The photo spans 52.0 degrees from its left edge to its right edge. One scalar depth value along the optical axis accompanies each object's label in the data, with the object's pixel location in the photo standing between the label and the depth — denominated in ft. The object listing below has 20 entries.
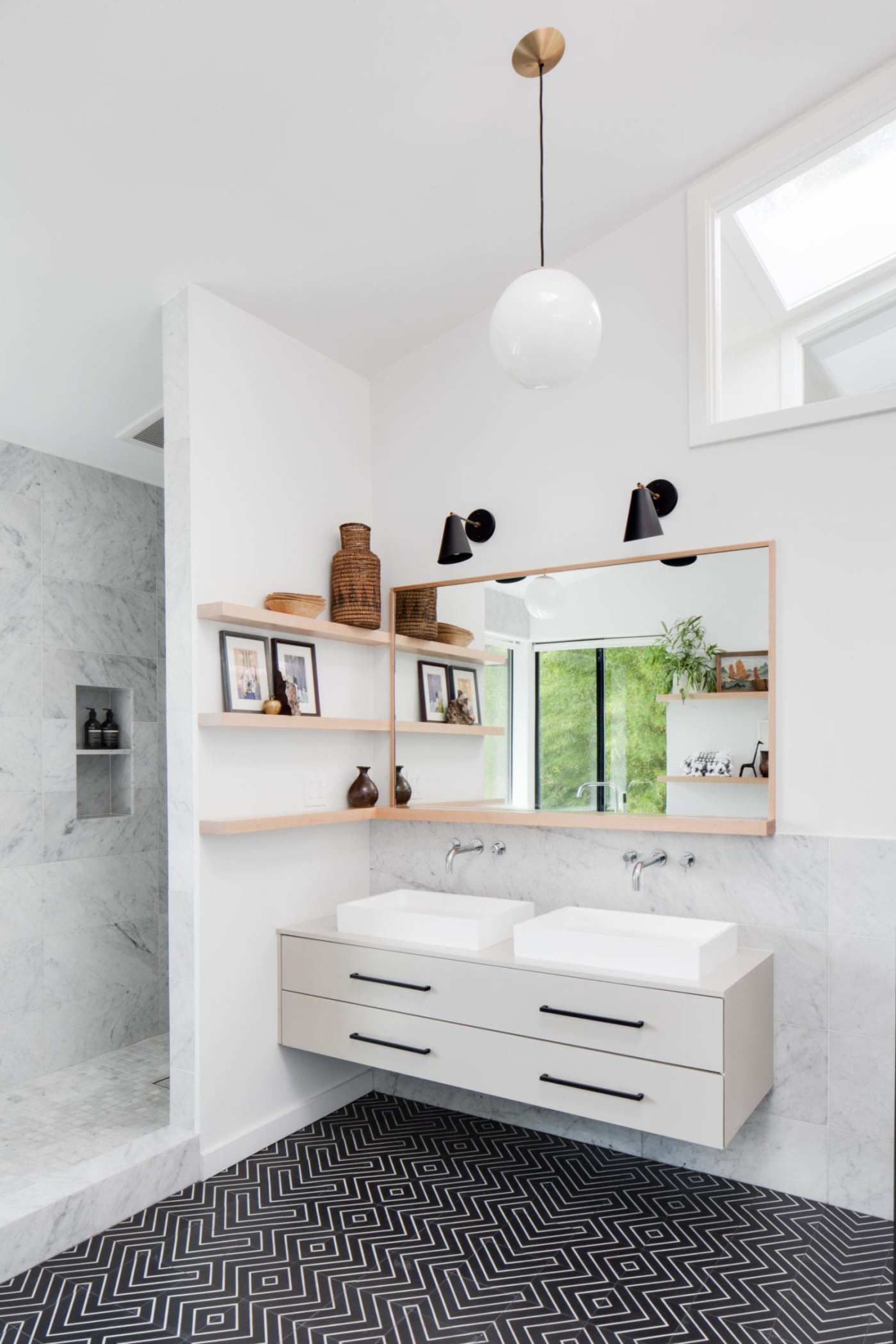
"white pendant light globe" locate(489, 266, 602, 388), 6.65
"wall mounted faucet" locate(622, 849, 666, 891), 9.42
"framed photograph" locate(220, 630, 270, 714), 9.67
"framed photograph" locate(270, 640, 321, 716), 10.35
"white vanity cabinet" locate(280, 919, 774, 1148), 7.80
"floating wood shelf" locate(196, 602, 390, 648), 9.25
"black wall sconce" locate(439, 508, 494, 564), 10.78
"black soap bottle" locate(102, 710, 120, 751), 12.55
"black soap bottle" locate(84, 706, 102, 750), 12.35
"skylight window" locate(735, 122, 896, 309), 8.98
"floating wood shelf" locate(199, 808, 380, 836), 9.18
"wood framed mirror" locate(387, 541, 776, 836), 9.45
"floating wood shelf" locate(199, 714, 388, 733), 9.21
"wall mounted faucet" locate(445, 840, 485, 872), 11.00
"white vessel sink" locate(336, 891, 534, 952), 9.37
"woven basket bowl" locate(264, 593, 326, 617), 10.14
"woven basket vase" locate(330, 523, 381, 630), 11.21
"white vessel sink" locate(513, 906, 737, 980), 8.14
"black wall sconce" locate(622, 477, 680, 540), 9.48
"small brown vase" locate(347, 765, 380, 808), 11.38
